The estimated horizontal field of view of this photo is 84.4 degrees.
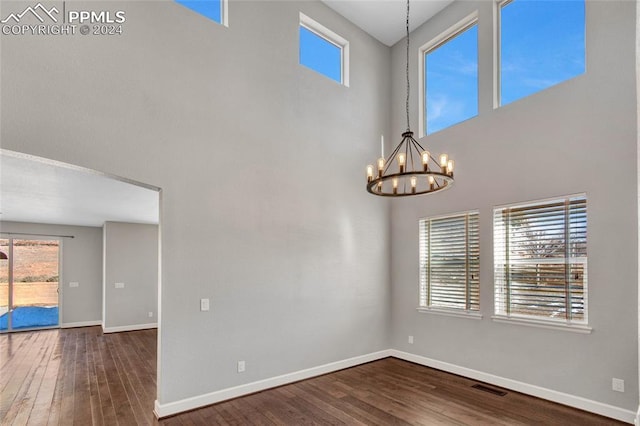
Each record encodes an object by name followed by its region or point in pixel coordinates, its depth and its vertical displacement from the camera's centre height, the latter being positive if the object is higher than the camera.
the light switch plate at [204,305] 3.93 -0.96
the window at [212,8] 4.17 +2.55
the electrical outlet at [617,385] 3.47 -1.65
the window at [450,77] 5.23 +2.22
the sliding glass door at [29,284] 8.38 -1.59
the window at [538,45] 4.09 +2.17
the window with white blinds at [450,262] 4.93 -0.64
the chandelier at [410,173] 3.12 +0.52
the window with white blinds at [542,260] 3.88 -0.49
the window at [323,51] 5.35 +2.68
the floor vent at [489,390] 4.20 -2.09
